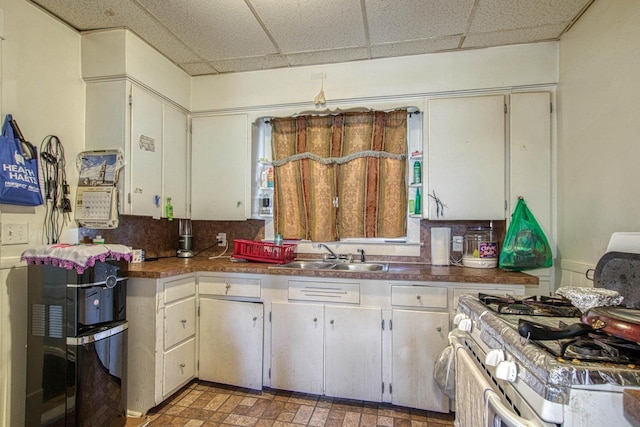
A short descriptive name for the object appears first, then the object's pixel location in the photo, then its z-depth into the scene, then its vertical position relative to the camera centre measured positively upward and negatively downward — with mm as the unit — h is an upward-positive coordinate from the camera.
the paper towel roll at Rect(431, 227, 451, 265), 2623 -238
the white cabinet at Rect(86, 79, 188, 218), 2299 +583
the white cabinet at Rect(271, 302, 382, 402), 2176 -917
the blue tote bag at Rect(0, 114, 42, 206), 1741 +231
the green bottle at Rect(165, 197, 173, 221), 2693 +44
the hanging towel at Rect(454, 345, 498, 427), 1033 -636
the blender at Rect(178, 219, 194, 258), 3018 -274
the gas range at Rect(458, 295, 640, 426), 738 -378
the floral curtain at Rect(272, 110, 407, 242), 2730 +350
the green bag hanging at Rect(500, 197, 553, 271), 2271 -210
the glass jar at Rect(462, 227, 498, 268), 2453 -248
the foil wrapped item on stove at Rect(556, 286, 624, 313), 1112 -279
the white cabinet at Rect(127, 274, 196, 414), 2092 -832
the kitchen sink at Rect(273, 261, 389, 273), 2681 -409
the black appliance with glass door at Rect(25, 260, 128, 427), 1695 -709
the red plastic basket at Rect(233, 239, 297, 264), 2631 -288
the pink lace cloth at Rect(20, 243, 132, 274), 1687 -214
